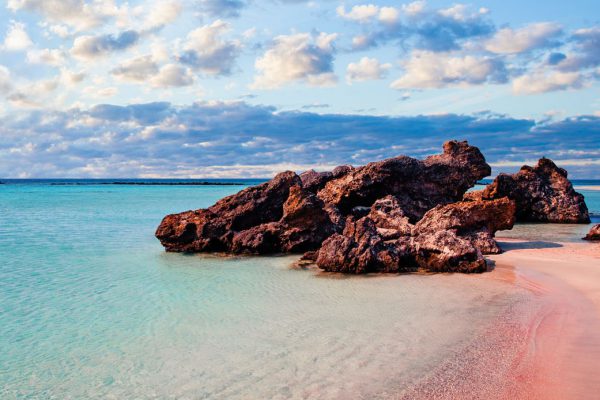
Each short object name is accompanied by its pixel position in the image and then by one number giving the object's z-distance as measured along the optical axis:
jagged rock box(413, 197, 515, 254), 13.35
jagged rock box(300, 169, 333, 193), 19.48
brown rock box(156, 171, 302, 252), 14.33
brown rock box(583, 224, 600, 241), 16.40
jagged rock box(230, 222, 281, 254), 13.77
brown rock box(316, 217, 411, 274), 11.11
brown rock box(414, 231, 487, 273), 11.04
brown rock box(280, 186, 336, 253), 13.76
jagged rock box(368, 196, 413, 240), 14.90
